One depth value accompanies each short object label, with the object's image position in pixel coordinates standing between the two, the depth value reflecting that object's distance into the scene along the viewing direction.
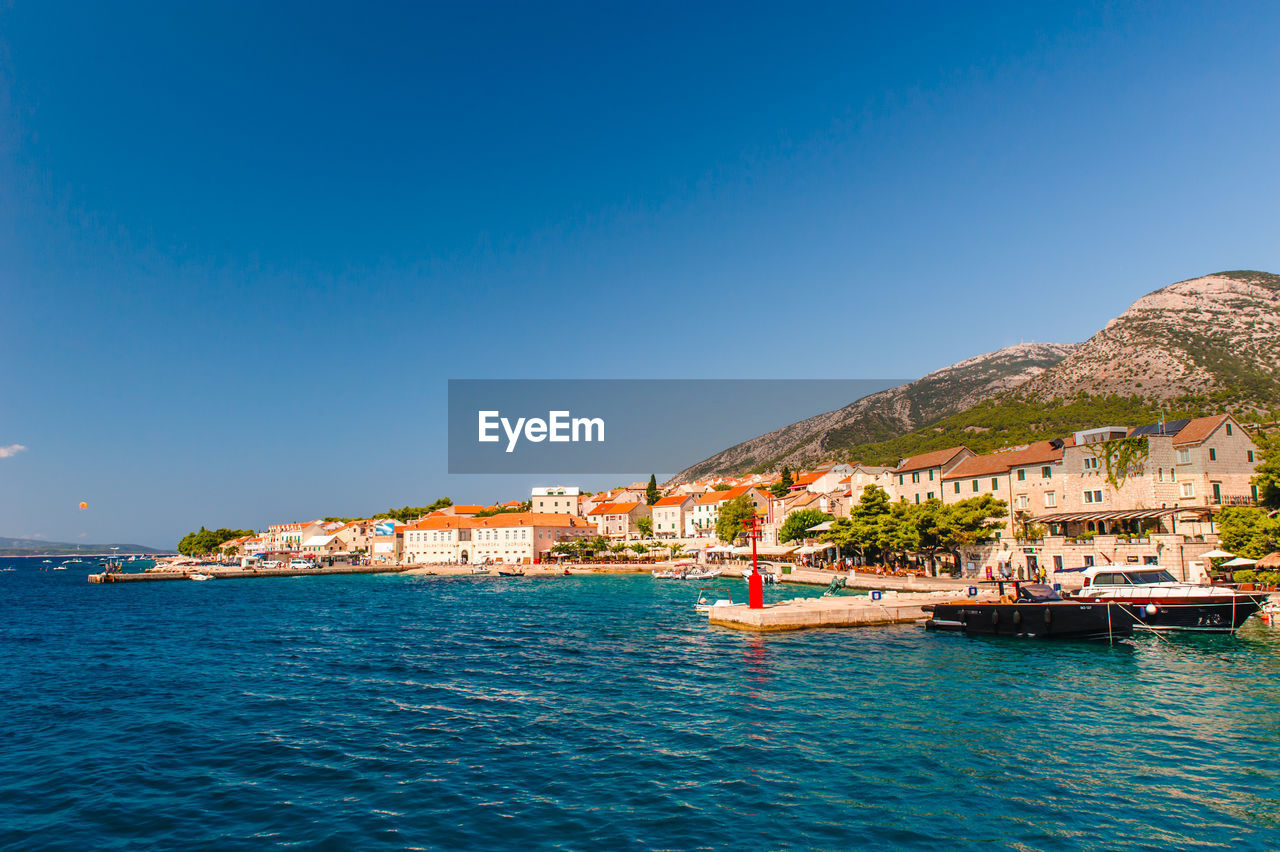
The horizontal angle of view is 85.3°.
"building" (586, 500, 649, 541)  143.00
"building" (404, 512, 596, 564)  127.50
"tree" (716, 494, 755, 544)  108.81
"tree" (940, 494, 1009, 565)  56.38
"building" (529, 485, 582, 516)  178.62
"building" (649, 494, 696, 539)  137.25
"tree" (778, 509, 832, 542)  83.81
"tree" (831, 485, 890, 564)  62.59
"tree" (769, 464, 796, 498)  125.75
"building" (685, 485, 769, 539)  123.19
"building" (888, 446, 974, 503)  67.75
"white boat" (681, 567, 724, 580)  89.25
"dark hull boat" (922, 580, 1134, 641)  30.92
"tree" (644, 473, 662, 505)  160.38
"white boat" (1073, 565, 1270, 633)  30.50
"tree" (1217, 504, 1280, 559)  36.97
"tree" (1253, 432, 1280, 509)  38.47
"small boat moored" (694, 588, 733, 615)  42.28
